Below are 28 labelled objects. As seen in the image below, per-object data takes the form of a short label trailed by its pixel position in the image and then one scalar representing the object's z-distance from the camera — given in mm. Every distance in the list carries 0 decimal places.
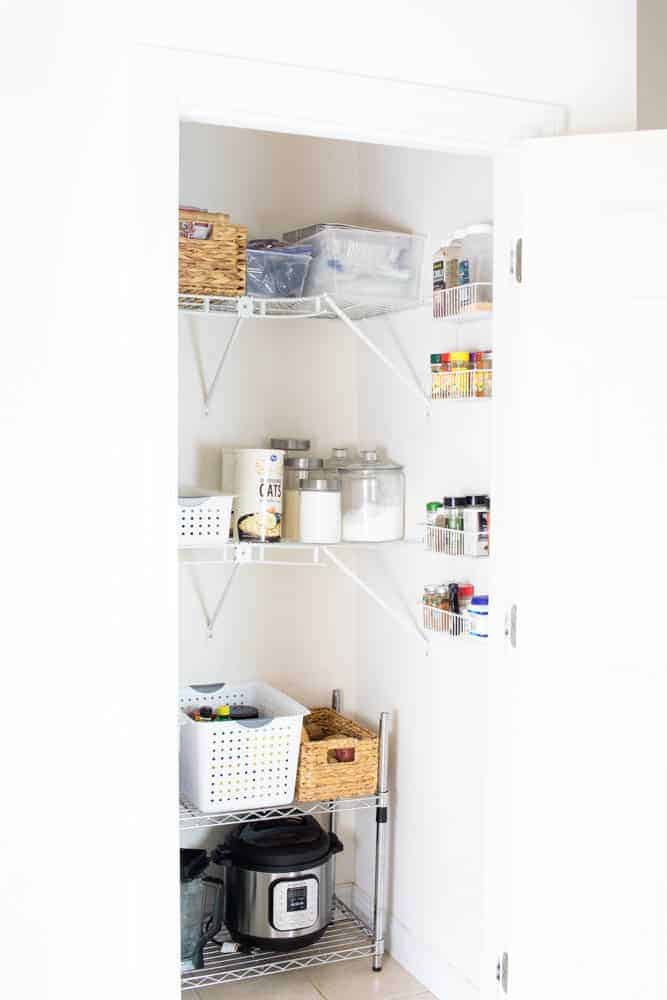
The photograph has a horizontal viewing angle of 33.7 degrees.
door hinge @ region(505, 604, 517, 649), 2205
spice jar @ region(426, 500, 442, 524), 2705
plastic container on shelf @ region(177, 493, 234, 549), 2723
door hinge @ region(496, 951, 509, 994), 2214
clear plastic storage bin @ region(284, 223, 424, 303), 2883
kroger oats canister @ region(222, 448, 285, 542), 2824
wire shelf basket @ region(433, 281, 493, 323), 2467
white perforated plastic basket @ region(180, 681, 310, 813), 2768
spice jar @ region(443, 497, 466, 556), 2585
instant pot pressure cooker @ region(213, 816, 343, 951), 2895
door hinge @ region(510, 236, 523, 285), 2193
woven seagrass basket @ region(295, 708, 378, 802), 2877
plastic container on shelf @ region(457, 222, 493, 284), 2488
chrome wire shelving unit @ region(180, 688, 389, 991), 2824
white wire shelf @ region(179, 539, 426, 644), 2768
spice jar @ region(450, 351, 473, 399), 2539
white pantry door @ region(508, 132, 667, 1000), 2109
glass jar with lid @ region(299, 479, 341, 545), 2861
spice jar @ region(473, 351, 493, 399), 2494
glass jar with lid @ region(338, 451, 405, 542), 2947
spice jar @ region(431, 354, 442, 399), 2647
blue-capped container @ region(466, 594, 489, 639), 2518
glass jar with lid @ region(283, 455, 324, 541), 2936
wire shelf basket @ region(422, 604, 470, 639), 2615
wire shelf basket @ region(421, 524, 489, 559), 2508
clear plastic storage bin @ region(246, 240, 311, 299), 2891
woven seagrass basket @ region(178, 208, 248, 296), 2713
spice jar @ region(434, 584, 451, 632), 2682
